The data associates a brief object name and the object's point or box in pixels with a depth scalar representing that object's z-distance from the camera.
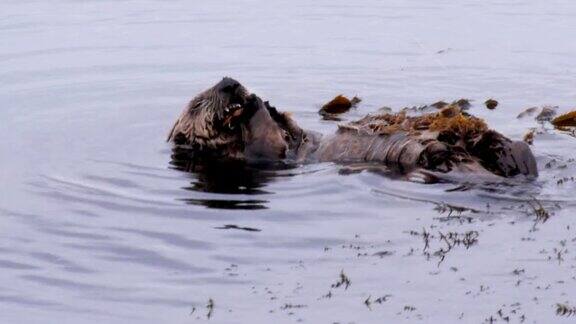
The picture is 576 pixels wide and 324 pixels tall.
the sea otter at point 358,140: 13.87
